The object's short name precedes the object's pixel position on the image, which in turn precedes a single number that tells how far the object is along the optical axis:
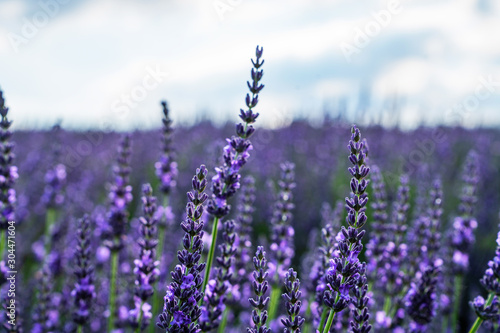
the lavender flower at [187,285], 1.59
